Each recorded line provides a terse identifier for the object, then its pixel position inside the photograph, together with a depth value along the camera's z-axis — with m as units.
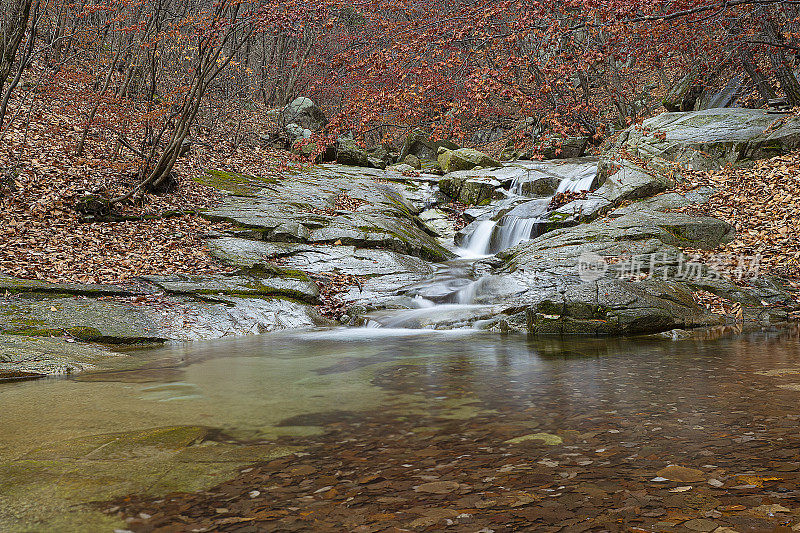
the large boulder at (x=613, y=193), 12.90
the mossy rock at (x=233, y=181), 14.36
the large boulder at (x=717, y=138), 12.52
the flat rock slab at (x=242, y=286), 8.47
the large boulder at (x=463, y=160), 21.50
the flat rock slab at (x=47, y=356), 4.73
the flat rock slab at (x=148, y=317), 6.46
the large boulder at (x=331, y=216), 12.23
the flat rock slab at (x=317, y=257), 10.46
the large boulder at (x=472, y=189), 17.73
